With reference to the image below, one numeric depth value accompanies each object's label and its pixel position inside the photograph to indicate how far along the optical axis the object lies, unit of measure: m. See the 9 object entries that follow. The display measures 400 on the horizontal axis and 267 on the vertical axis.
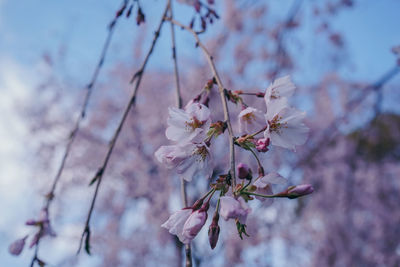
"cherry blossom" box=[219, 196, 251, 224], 0.42
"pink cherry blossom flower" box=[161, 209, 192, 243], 0.45
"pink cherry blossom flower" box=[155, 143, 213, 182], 0.45
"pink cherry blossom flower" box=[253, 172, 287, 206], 0.44
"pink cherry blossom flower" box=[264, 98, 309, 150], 0.46
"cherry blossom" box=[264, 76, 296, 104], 0.48
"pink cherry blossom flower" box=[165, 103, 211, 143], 0.46
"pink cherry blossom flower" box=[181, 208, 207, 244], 0.44
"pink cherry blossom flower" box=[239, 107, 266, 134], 0.47
